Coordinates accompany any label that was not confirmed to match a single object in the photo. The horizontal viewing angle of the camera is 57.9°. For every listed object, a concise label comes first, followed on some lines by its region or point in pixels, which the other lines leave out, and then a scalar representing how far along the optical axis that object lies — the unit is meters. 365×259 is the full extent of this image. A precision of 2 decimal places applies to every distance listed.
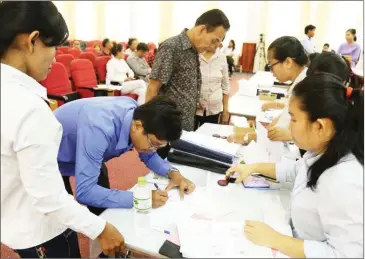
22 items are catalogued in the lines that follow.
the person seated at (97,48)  7.76
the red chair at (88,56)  5.97
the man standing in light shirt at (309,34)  6.42
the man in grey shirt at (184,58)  1.93
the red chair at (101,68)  5.68
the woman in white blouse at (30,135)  0.70
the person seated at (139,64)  5.91
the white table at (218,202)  1.02
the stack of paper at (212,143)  1.61
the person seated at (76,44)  8.47
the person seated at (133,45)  6.63
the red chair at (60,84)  3.72
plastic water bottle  1.16
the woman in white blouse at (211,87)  2.52
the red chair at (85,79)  4.37
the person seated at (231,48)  9.43
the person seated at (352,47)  7.00
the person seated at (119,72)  4.89
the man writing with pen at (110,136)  1.15
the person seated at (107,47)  6.55
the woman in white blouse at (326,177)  0.81
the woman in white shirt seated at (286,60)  1.80
